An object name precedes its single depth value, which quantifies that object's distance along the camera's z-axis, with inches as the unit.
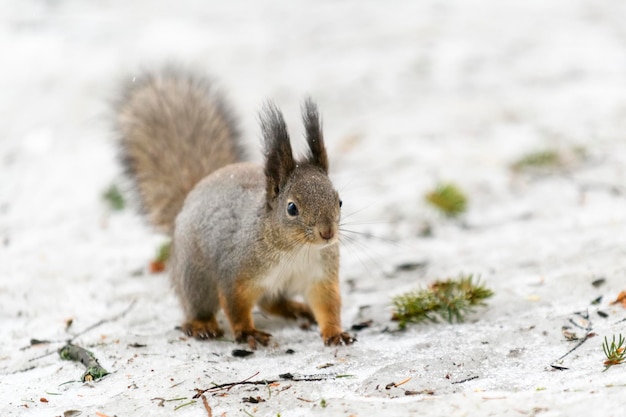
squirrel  243.0
